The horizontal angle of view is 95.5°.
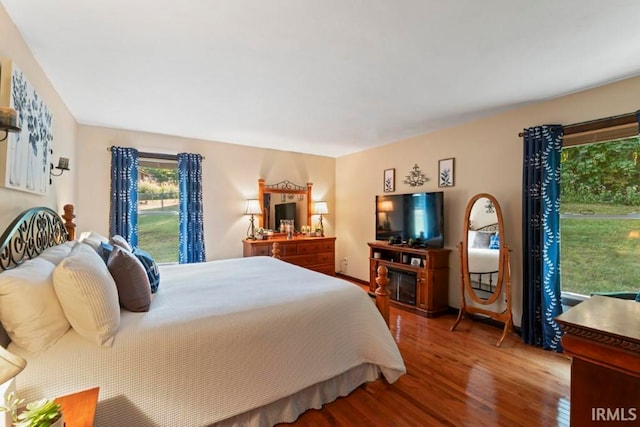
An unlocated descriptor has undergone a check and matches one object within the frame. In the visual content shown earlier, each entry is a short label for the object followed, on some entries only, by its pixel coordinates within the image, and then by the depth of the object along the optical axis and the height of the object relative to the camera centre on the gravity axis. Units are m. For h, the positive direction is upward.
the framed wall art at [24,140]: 1.52 +0.48
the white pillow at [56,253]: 1.67 -0.25
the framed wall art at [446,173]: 3.77 +0.54
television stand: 3.63 -0.85
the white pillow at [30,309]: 1.19 -0.41
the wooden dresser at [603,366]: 0.85 -0.46
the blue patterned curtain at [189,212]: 4.21 +0.02
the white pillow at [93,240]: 2.21 -0.22
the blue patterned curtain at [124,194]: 3.81 +0.26
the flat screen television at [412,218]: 3.72 -0.07
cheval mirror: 3.08 -0.52
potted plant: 0.85 -0.60
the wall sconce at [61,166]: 2.47 +0.41
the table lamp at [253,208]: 4.68 +0.08
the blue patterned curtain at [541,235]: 2.74 -0.21
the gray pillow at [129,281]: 1.68 -0.41
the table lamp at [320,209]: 5.35 +0.08
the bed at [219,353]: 1.30 -0.73
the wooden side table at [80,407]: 1.00 -0.72
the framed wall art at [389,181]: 4.57 +0.52
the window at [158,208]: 4.20 +0.08
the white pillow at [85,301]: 1.34 -0.41
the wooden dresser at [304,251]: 4.46 -0.61
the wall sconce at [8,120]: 1.23 +0.40
